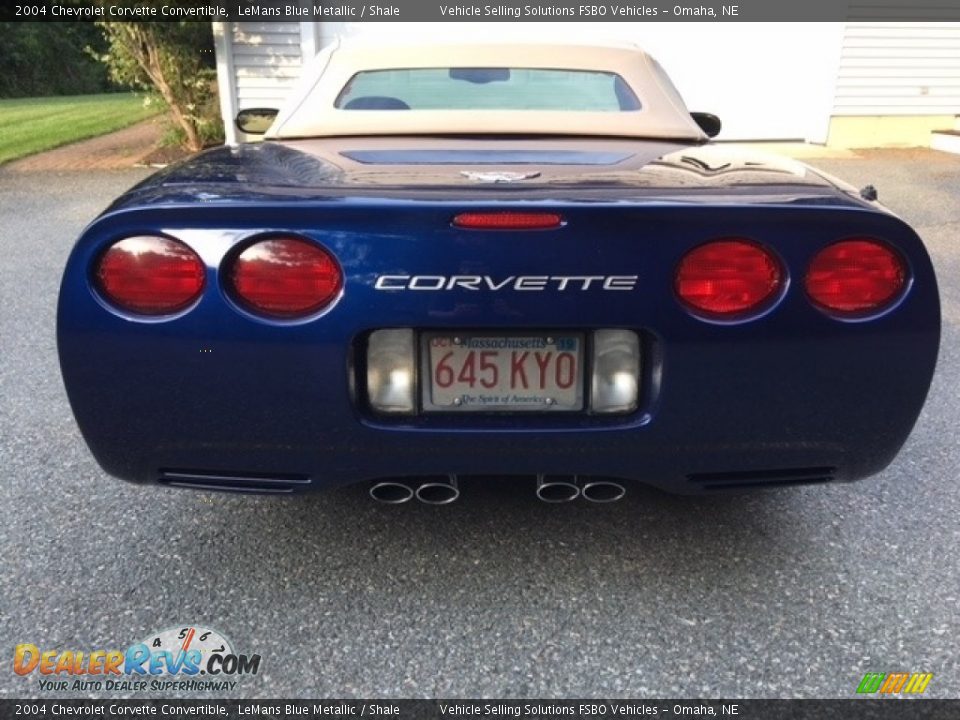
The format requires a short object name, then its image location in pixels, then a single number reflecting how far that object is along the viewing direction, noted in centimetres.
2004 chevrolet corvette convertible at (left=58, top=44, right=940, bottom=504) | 171
